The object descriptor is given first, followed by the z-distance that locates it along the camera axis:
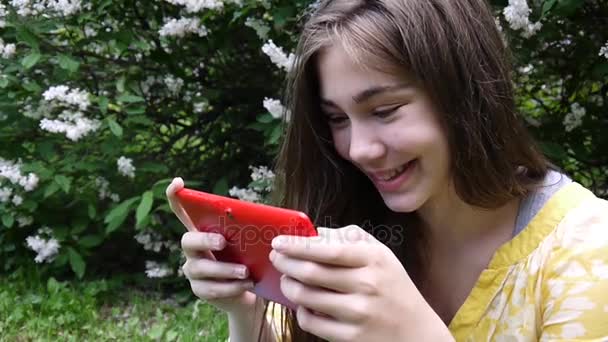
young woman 1.13
